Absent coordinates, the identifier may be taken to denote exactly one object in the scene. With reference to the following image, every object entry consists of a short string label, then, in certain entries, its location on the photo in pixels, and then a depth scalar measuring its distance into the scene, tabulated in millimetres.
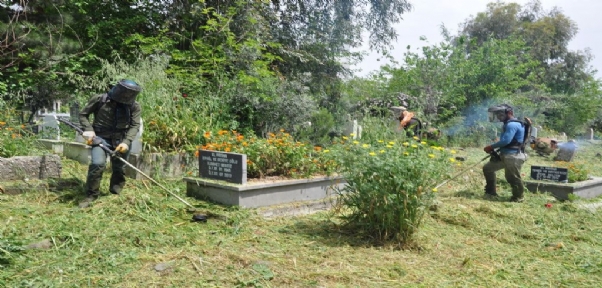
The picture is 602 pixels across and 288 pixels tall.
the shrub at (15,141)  6895
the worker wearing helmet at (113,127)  6172
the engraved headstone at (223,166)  6520
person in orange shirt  10500
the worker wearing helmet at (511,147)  8039
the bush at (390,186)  4891
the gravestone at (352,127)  13837
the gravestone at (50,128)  9570
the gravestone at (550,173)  8750
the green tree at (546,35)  35844
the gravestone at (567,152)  14883
